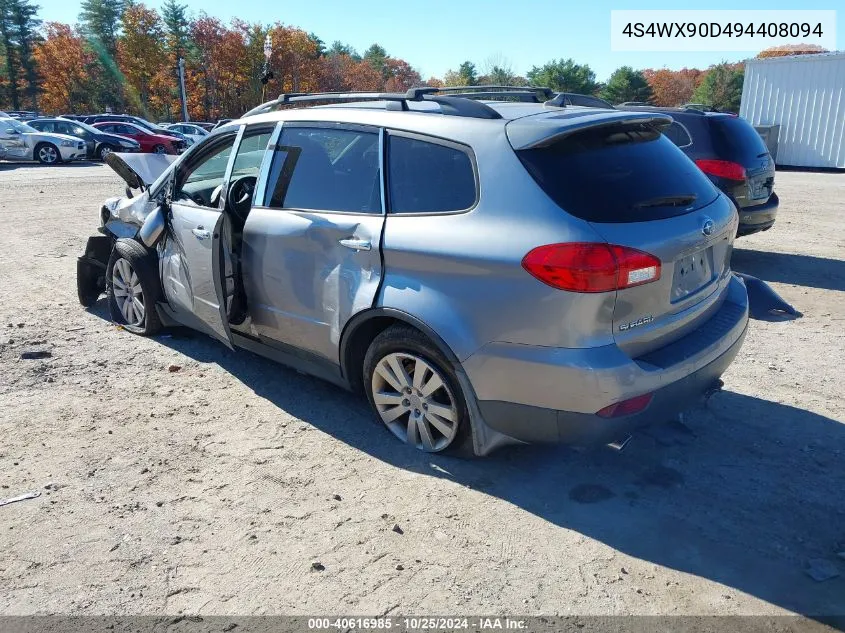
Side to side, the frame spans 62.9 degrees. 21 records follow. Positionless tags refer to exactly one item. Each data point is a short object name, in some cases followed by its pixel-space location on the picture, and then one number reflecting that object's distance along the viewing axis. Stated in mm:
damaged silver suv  3045
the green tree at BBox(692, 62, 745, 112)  53750
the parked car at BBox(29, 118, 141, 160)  25922
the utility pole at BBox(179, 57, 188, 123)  48438
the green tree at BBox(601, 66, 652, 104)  54600
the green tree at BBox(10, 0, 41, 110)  70062
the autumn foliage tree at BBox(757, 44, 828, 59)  59769
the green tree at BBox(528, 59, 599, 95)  55688
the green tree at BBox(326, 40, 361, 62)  106088
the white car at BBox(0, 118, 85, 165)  23547
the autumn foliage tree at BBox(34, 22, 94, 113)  68312
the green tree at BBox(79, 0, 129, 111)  69500
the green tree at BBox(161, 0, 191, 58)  67062
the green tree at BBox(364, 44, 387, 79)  99538
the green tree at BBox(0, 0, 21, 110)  69750
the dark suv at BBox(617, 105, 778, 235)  7586
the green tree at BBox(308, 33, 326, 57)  85675
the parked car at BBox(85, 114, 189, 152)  28484
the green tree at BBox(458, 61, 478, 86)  77812
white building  21188
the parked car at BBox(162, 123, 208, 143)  30903
